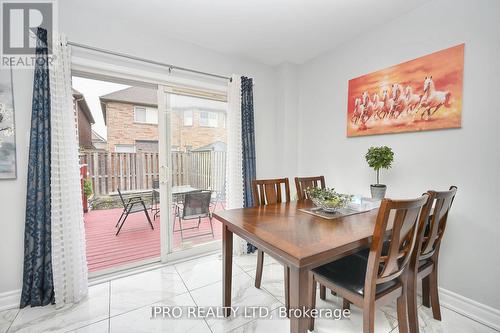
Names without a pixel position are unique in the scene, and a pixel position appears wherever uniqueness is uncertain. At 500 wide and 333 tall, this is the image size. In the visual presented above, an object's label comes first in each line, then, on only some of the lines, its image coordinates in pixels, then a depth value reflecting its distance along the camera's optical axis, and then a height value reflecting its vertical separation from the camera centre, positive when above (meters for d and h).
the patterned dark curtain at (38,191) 1.70 -0.23
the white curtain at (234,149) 2.69 +0.17
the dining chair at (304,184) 2.32 -0.24
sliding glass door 2.51 -0.03
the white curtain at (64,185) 1.75 -0.19
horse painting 1.72 +0.63
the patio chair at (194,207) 2.72 -0.59
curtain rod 1.89 +1.07
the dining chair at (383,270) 1.06 -0.64
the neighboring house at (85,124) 5.26 +1.05
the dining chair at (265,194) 2.06 -0.32
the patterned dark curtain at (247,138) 2.78 +0.33
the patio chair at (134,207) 3.41 -0.73
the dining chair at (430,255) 1.28 -0.63
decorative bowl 1.61 -0.29
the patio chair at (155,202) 4.12 -0.82
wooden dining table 1.02 -0.42
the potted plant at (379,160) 1.96 +0.03
